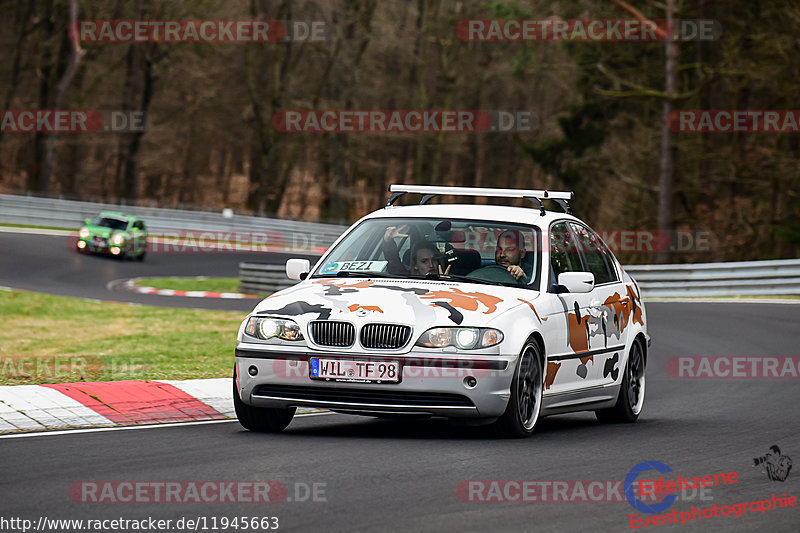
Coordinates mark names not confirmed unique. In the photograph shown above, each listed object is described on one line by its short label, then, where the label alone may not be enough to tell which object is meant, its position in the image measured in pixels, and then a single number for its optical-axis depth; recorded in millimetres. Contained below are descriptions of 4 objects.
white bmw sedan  17234
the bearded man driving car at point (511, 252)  19547
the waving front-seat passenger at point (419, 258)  19484
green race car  75625
